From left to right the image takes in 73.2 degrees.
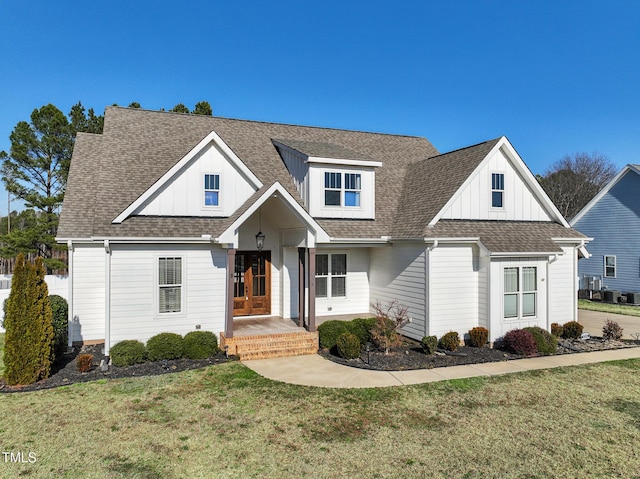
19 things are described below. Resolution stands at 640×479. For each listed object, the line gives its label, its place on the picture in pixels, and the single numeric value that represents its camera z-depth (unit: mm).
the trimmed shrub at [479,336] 13555
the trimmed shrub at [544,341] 13211
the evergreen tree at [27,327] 9797
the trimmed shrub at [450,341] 13250
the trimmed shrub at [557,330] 15086
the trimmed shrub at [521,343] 12977
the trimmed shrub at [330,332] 13172
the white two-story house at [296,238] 13031
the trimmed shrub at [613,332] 15062
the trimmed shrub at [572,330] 15047
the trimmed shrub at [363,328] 13352
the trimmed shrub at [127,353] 11422
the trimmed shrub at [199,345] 12156
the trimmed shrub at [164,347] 11922
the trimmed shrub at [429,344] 12804
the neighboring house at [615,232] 25922
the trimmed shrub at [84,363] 10836
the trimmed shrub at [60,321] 12175
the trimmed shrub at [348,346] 12203
